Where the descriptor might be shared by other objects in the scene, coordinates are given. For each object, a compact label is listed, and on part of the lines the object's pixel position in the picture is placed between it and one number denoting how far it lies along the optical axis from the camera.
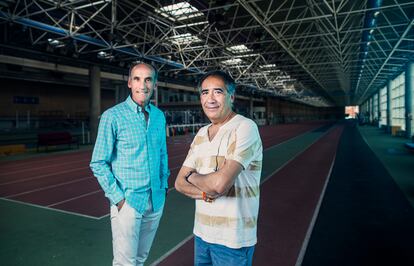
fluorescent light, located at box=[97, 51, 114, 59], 16.56
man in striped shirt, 1.42
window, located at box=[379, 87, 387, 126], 31.86
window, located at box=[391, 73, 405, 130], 21.67
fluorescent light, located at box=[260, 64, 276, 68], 24.39
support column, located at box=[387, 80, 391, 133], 24.02
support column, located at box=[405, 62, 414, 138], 17.56
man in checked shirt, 2.02
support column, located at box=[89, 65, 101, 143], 16.81
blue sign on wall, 24.32
